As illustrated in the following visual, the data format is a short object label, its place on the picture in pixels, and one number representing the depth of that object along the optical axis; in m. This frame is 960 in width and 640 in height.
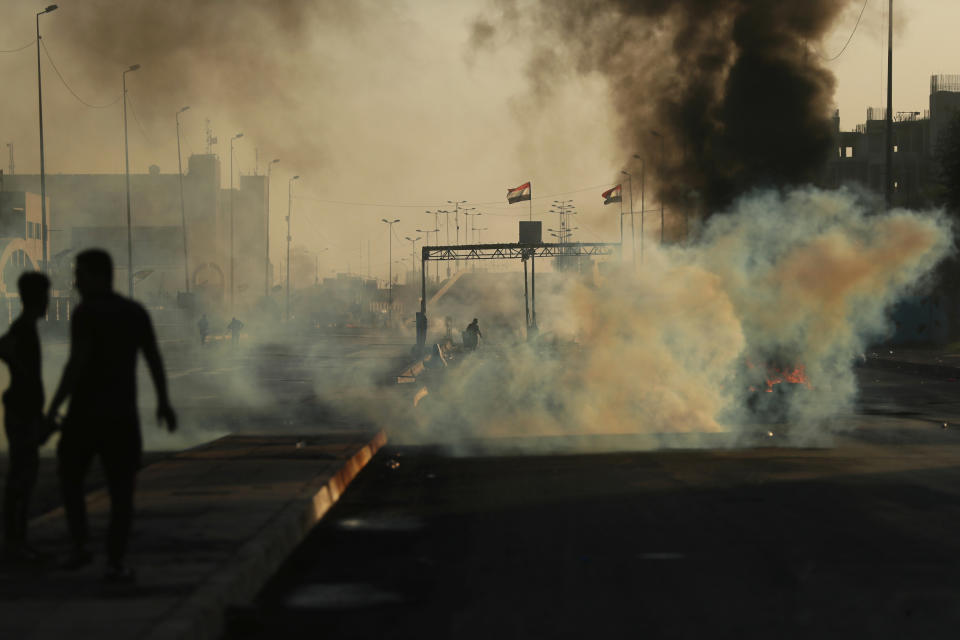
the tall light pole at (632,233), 73.38
